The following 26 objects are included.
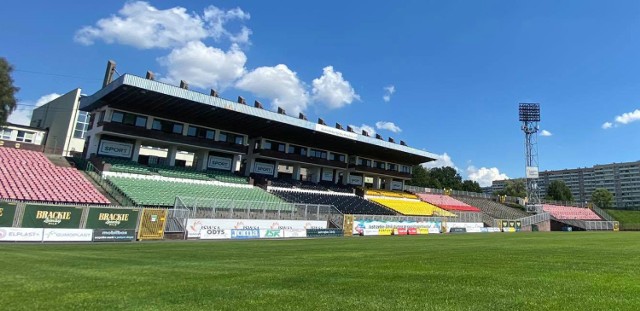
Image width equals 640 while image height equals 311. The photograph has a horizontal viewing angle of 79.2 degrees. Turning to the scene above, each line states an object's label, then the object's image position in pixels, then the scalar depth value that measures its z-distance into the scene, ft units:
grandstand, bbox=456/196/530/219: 246.58
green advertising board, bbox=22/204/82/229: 77.98
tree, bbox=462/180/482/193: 490.90
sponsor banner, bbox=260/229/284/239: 115.85
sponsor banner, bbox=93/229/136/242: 85.20
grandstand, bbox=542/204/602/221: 278.03
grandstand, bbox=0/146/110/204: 100.32
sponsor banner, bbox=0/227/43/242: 74.28
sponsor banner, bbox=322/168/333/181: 217.97
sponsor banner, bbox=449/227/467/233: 180.02
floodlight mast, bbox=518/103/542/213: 270.67
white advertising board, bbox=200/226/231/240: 104.87
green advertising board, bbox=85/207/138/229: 86.12
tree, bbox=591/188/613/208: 412.69
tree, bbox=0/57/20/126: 143.13
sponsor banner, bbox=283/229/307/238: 121.80
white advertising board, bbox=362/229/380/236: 144.50
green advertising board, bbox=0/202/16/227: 74.64
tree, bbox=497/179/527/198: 434.30
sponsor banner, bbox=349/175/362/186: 232.32
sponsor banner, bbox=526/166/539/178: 270.05
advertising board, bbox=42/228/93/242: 79.87
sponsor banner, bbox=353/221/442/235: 143.84
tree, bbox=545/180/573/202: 462.43
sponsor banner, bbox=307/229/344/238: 126.82
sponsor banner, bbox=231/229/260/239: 110.42
